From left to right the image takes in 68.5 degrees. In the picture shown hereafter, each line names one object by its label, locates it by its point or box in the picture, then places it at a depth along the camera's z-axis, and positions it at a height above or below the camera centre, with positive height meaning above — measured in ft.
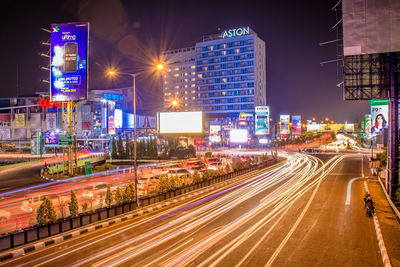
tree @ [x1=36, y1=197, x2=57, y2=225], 45.11 -12.03
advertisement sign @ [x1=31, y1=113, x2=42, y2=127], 325.21 +17.59
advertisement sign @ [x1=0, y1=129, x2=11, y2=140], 330.34 +2.57
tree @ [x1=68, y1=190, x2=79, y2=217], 49.57 -12.09
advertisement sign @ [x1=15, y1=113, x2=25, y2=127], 323.37 +17.71
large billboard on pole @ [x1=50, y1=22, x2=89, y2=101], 102.73 +27.39
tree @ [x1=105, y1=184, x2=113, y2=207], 56.39 -12.15
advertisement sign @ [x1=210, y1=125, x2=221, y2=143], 249.34 +0.46
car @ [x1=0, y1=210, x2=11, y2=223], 47.15 -14.16
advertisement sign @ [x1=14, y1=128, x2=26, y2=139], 328.66 +3.42
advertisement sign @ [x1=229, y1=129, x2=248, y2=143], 236.84 -1.43
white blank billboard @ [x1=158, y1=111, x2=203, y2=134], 155.43 +6.26
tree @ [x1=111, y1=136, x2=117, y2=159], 199.89 -11.07
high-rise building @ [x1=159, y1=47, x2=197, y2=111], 505.50 +99.03
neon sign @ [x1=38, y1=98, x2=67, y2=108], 280.51 +31.84
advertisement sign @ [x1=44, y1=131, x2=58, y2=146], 216.13 -1.71
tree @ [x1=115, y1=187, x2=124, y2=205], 58.51 -12.60
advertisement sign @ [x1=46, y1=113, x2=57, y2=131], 312.50 +15.60
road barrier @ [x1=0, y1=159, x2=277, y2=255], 39.63 -14.41
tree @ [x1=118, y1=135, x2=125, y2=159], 198.73 -11.38
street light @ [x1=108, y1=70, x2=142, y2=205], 65.57 +14.06
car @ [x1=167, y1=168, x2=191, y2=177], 106.11 -13.53
